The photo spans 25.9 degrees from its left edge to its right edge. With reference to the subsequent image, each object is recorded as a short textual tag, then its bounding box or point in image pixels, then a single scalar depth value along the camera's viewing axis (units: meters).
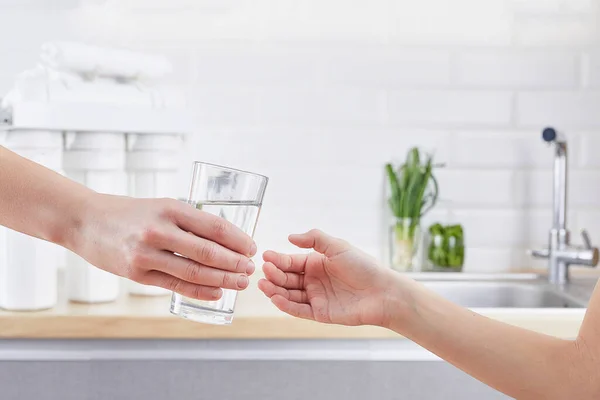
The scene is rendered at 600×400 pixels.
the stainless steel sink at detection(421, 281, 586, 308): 2.13
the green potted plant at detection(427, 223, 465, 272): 2.19
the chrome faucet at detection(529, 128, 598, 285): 2.12
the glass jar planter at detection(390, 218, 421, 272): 2.16
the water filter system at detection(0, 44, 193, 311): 1.85
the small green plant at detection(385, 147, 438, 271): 2.16
